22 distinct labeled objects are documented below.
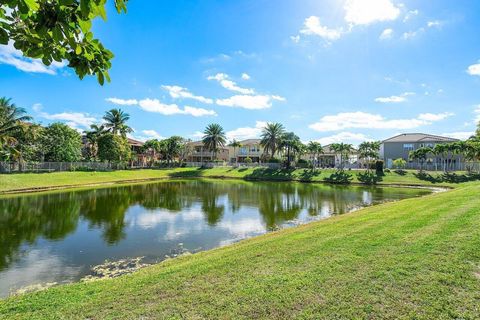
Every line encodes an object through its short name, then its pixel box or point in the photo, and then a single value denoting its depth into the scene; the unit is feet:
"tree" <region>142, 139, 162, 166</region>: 252.91
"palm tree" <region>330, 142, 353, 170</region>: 205.05
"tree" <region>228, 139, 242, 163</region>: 267.70
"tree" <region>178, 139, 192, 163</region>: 265.97
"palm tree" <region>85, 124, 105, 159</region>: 203.23
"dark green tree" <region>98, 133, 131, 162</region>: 185.16
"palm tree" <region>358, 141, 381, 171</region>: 192.13
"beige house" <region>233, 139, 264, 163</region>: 291.38
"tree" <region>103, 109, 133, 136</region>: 211.41
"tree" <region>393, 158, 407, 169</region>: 179.22
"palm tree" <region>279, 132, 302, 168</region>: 212.23
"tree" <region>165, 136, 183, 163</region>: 258.16
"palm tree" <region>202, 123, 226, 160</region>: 243.19
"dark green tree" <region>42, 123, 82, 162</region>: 162.81
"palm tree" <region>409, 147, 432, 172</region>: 165.63
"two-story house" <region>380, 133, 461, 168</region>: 191.42
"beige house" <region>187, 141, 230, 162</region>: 301.67
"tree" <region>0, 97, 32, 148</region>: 130.17
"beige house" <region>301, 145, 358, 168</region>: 248.34
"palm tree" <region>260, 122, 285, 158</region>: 222.07
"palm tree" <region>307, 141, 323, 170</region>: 213.25
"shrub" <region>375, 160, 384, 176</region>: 168.04
